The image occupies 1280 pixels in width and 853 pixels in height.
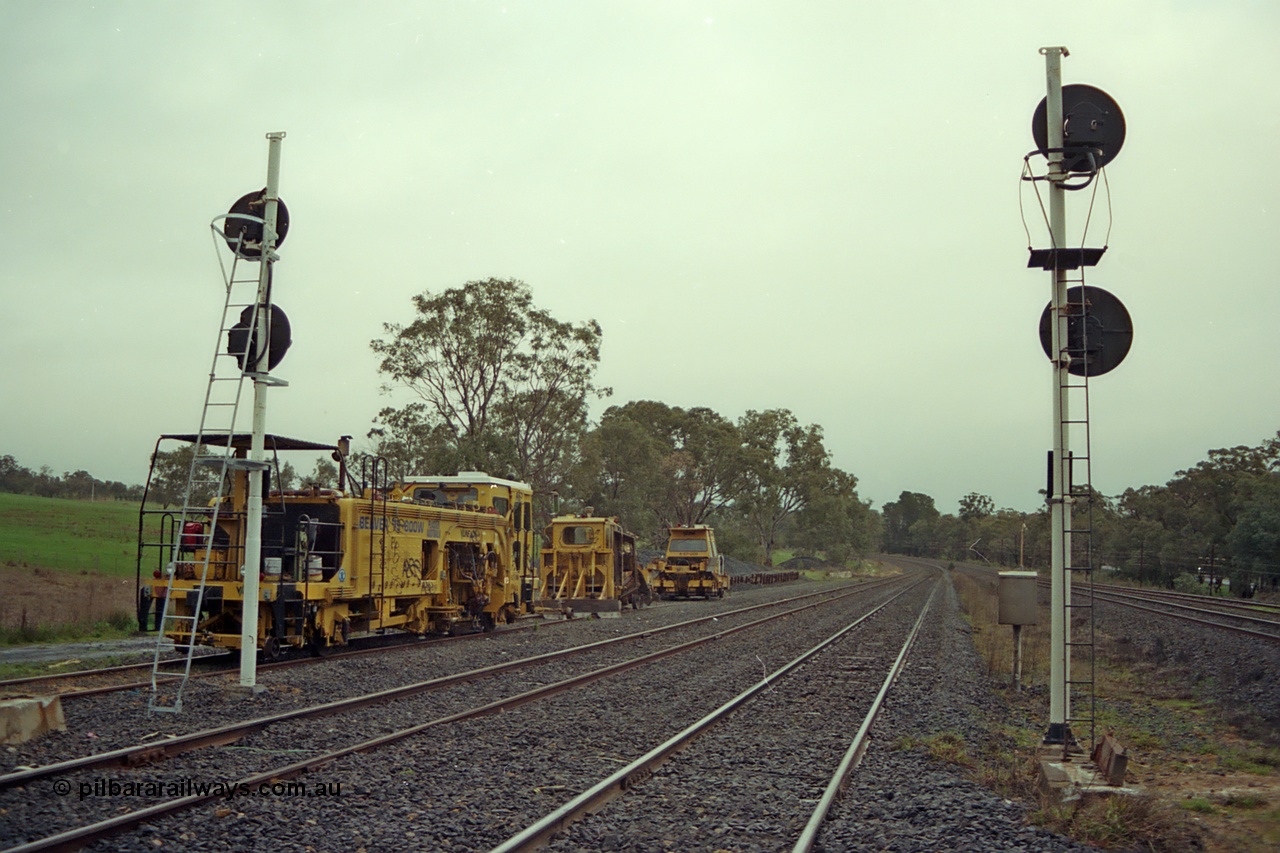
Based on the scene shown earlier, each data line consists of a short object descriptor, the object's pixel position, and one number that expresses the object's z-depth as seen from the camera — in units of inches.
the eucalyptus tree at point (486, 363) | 1755.7
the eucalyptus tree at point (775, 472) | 2800.2
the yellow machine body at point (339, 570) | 535.5
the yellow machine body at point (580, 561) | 1083.9
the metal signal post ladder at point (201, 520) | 389.7
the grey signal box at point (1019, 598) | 473.4
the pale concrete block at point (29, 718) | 310.7
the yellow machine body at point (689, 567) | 1547.7
